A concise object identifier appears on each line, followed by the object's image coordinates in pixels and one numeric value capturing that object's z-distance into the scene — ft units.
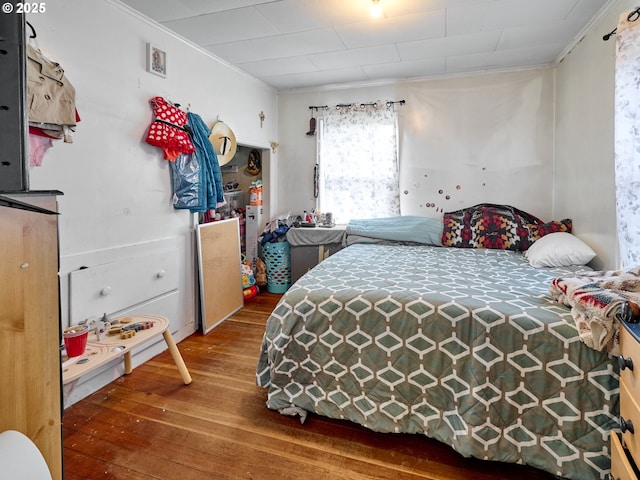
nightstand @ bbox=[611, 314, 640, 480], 3.50
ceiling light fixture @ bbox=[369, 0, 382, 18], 7.53
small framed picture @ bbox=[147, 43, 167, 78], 8.21
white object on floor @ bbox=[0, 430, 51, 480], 1.99
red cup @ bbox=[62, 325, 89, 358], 5.80
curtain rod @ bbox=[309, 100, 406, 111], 13.12
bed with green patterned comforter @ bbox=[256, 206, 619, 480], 4.75
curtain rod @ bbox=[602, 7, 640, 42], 5.76
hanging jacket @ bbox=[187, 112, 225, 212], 9.38
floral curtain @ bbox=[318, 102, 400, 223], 13.20
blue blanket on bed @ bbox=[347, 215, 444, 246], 11.72
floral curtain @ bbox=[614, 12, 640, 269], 5.82
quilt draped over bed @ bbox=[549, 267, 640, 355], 4.25
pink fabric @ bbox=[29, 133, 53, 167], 5.80
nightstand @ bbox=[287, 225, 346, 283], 12.78
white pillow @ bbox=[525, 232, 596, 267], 8.25
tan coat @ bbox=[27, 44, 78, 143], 5.49
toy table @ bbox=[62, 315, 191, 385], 5.57
